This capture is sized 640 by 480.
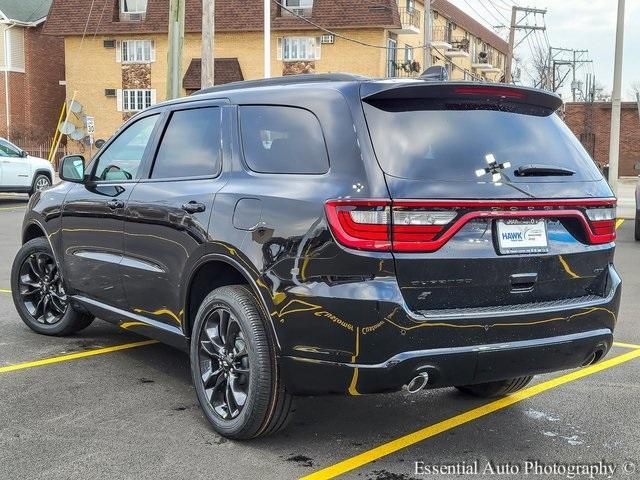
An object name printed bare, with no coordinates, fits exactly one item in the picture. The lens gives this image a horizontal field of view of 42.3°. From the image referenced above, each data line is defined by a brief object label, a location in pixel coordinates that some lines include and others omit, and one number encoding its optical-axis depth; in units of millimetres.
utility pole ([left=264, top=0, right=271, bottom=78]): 26219
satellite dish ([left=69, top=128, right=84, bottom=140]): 32969
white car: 20688
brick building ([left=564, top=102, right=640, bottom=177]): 45438
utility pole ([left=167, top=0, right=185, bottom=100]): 18203
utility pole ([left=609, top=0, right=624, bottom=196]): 20141
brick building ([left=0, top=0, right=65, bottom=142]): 42812
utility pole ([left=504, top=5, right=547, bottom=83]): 43328
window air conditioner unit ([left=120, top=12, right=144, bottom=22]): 42094
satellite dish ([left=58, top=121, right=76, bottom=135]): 32844
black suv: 3752
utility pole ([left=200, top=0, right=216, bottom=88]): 19141
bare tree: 66212
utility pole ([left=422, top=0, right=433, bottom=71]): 30875
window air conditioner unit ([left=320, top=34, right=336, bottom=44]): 39344
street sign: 33219
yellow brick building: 38938
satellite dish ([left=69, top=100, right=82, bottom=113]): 35038
